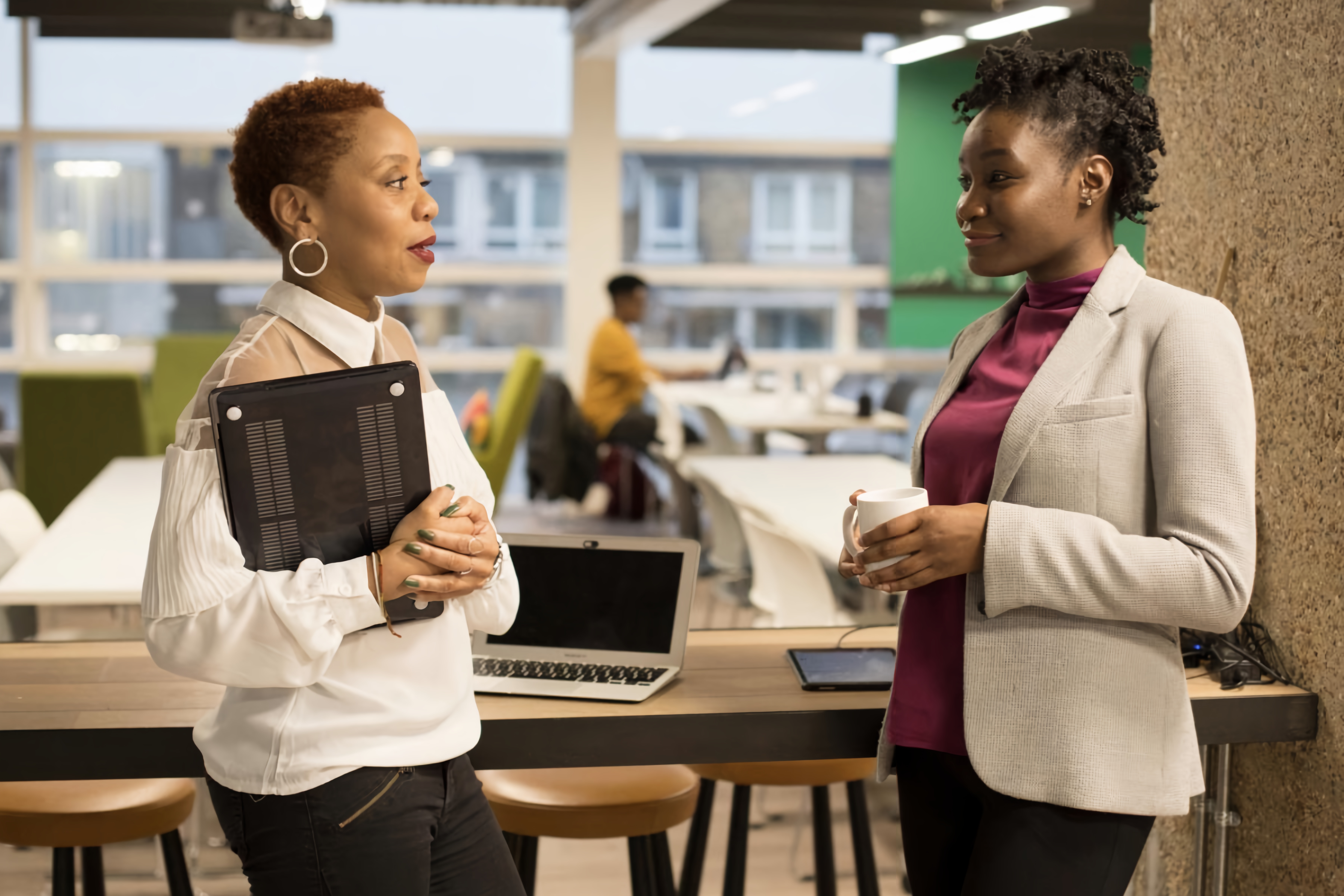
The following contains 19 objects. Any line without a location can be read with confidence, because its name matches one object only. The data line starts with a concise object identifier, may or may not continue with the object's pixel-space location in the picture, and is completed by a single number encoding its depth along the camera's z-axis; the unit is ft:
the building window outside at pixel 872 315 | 32.01
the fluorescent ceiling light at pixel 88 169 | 28.53
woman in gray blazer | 4.12
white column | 30.01
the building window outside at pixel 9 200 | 28.19
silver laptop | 6.03
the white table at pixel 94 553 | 8.82
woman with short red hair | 3.88
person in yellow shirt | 24.35
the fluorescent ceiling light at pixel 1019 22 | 22.76
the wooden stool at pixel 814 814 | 7.49
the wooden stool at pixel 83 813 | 6.48
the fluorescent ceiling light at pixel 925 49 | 26.16
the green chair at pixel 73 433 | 17.71
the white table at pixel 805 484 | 11.23
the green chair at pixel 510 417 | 19.03
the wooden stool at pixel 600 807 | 6.39
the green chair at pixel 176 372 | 22.58
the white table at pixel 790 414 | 18.56
